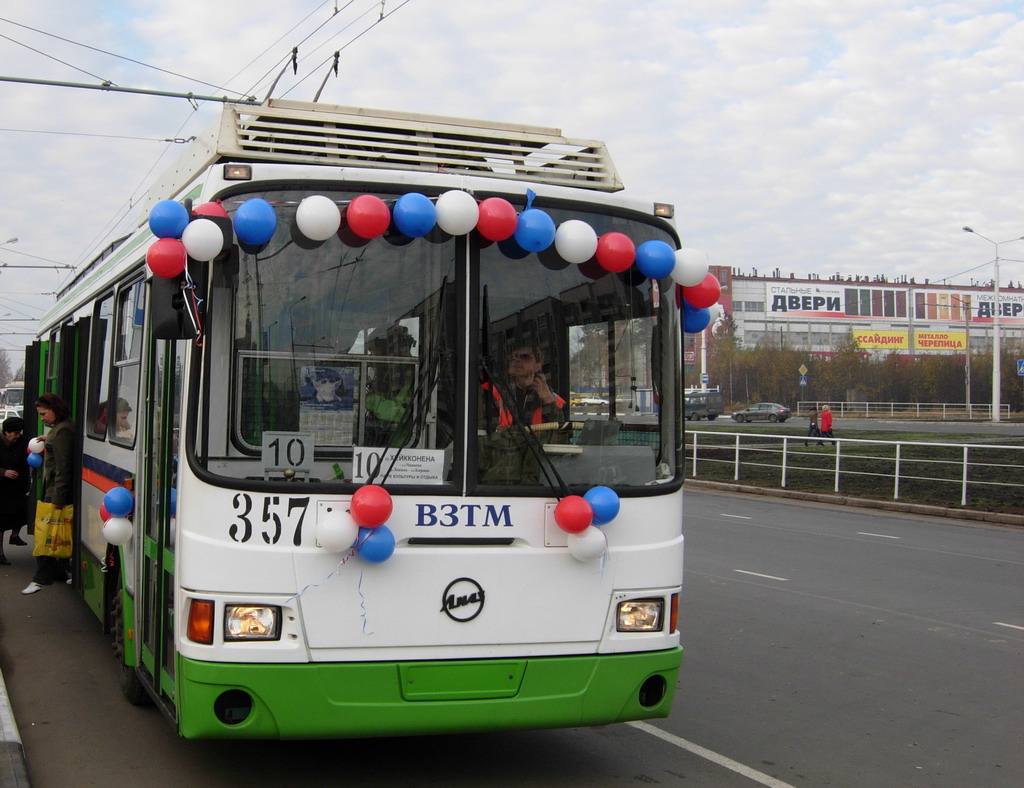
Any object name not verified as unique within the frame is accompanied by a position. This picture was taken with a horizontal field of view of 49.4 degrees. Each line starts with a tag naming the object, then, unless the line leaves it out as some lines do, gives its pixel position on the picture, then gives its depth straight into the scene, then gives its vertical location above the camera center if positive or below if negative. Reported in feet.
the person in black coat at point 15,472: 36.76 -2.58
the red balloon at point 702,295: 17.38 +1.66
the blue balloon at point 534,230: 15.75 +2.41
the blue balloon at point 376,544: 14.56 -1.91
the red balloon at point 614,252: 16.30 +2.17
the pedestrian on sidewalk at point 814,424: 124.51 -2.57
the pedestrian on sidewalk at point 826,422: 114.01 -2.10
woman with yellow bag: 28.04 -2.22
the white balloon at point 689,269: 16.97 +2.01
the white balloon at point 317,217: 14.97 +2.45
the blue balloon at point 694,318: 17.58 +1.32
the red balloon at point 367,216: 15.11 +2.49
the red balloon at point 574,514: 15.31 -1.58
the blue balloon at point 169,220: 14.65 +2.35
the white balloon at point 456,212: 15.29 +2.58
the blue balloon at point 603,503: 15.60 -1.44
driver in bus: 15.62 -0.32
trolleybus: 14.60 -0.81
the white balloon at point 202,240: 14.44 +2.07
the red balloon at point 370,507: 14.37 -1.39
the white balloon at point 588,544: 15.47 -2.00
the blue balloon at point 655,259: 16.63 +2.12
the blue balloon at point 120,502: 19.38 -1.82
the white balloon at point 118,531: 19.11 -2.29
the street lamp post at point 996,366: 174.40 +5.93
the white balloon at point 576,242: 15.97 +2.28
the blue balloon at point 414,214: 15.21 +2.53
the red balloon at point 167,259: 14.39 +1.81
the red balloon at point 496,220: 15.52 +2.52
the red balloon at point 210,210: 14.83 +2.52
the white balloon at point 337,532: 14.35 -1.72
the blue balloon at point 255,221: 14.82 +2.36
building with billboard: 387.36 +34.21
